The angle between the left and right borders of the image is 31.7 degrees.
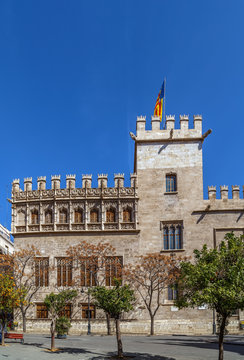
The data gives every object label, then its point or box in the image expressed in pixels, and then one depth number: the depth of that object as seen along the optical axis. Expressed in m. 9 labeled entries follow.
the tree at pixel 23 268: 41.25
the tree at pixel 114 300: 23.81
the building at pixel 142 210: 42.62
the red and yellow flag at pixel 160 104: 47.61
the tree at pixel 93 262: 40.59
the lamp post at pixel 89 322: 39.41
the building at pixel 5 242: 58.59
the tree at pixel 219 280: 18.88
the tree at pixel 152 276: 38.88
